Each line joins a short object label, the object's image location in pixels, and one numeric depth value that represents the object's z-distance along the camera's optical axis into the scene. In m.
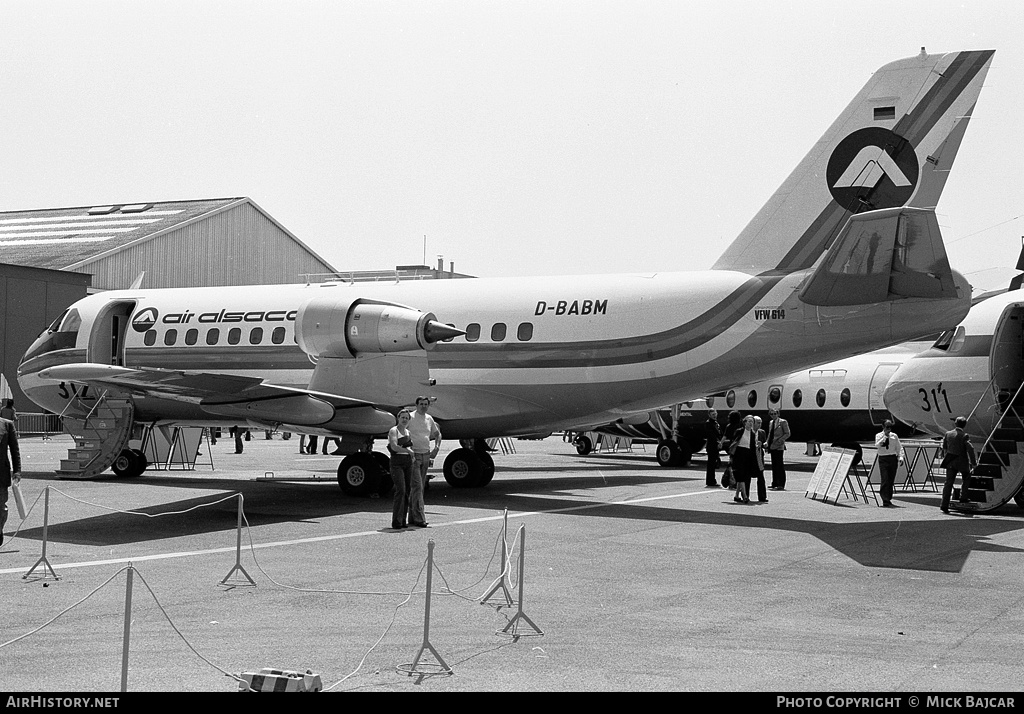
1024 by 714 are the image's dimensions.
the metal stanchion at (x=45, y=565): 10.42
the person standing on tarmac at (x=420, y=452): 14.84
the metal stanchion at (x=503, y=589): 9.27
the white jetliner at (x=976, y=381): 18.75
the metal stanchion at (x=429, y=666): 7.03
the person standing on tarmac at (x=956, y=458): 17.72
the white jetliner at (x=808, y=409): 29.06
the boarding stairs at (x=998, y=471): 17.12
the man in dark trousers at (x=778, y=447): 23.70
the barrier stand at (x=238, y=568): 10.30
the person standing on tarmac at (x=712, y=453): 22.64
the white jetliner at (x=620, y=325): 15.52
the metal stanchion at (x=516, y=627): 8.26
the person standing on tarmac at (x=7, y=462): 12.01
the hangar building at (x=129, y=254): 45.88
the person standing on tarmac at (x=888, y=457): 19.62
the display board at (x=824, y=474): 20.44
